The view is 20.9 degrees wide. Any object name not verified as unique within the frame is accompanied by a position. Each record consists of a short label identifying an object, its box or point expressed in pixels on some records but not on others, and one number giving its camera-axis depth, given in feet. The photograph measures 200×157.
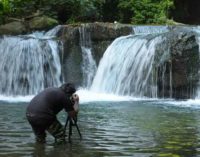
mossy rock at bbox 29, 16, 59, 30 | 86.63
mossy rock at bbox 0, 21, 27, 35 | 85.13
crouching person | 29.89
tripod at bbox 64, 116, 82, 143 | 31.02
